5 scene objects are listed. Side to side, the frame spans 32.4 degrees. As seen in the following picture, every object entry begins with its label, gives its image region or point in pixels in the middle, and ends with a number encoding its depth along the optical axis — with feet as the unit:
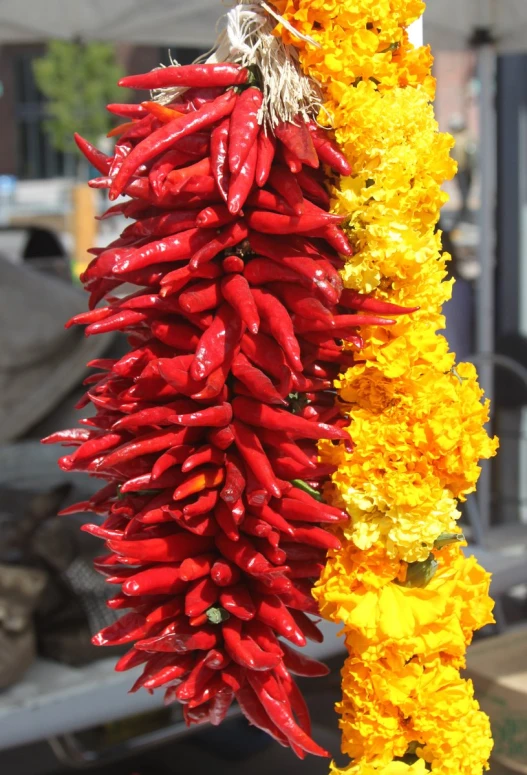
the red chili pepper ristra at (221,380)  3.91
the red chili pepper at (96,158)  4.36
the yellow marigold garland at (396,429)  4.01
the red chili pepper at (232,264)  4.01
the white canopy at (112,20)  12.21
